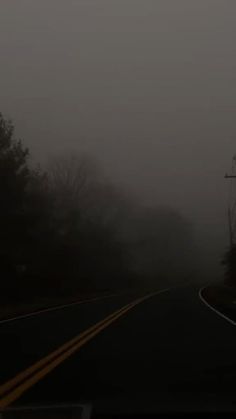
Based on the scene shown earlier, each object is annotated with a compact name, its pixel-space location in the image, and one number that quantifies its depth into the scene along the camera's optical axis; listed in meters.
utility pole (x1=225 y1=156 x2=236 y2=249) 80.31
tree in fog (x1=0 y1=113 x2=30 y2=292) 52.41
